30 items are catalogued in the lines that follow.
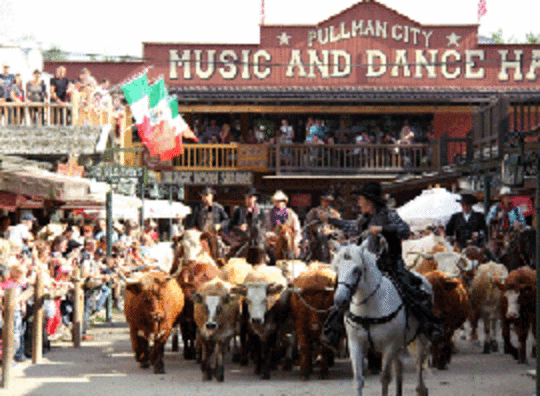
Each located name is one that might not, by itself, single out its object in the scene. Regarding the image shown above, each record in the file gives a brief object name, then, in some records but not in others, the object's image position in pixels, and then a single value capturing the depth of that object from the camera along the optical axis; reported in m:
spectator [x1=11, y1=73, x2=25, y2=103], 26.77
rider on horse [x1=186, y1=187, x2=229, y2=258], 18.89
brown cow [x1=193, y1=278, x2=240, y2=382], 14.45
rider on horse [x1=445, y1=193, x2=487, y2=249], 20.45
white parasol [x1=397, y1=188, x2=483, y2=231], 24.92
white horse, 11.13
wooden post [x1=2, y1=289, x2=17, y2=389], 13.16
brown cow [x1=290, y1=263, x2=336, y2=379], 14.40
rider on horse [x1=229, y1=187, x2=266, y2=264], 17.45
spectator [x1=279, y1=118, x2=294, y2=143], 41.06
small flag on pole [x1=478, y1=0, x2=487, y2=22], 48.84
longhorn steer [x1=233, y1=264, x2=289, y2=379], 14.52
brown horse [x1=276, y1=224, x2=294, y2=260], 18.08
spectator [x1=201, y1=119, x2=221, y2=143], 41.72
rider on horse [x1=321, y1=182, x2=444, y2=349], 12.17
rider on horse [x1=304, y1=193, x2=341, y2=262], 16.97
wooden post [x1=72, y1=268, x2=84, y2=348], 18.16
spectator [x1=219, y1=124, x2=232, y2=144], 41.62
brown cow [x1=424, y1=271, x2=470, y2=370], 15.31
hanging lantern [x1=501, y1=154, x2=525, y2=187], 12.73
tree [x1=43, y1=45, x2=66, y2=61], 91.32
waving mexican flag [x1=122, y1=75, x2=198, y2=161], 30.66
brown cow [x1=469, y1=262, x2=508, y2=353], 17.44
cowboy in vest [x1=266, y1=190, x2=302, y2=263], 18.56
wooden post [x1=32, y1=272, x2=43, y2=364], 15.42
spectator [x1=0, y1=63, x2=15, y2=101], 26.92
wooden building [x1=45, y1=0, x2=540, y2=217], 40.22
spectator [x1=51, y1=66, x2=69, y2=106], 27.91
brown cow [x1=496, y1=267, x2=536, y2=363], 15.46
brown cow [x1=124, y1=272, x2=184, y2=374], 15.27
